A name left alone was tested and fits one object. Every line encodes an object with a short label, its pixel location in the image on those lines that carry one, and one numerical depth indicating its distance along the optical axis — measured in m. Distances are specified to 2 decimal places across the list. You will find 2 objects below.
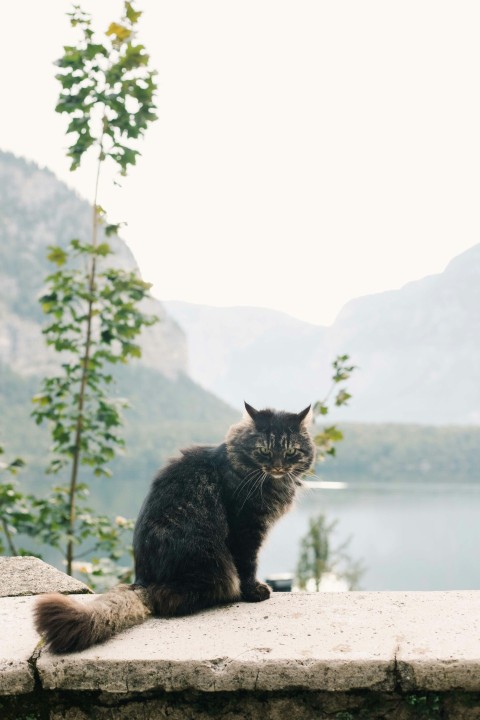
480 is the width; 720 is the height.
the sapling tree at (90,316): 4.05
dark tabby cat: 2.18
